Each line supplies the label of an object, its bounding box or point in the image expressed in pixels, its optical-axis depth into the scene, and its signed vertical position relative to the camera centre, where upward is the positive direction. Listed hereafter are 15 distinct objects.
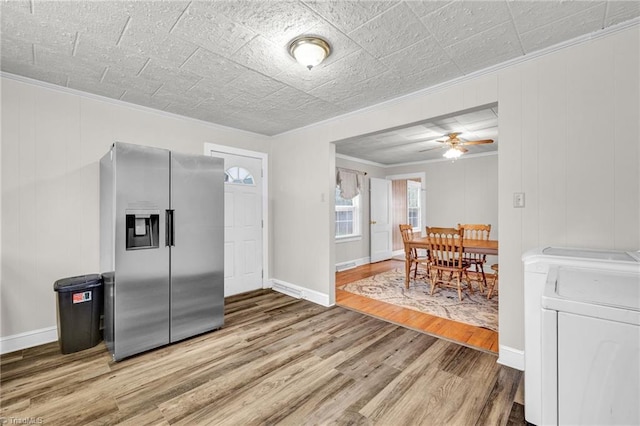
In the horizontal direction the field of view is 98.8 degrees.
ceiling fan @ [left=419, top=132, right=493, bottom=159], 4.02 +1.07
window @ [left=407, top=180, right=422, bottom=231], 7.75 +0.30
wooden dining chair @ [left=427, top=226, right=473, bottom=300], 3.83 -0.63
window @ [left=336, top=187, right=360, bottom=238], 5.98 -0.04
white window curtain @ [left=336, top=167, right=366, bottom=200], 5.74 +0.72
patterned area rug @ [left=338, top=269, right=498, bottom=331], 3.28 -1.20
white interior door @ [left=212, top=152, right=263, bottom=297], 4.00 -0.13
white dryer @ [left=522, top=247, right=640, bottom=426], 1.50 -0.34
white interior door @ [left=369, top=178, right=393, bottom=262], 6.53 -0.13
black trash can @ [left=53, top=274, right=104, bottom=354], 2.40 -0.87
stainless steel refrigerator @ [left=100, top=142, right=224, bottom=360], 2.32 -0.28
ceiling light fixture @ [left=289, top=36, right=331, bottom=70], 1.94 +1.20
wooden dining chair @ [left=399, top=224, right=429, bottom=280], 4.52 -0.36
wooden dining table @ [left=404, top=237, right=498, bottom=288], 3.71 -0.45
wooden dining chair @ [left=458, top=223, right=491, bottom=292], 4.22 -0.39
